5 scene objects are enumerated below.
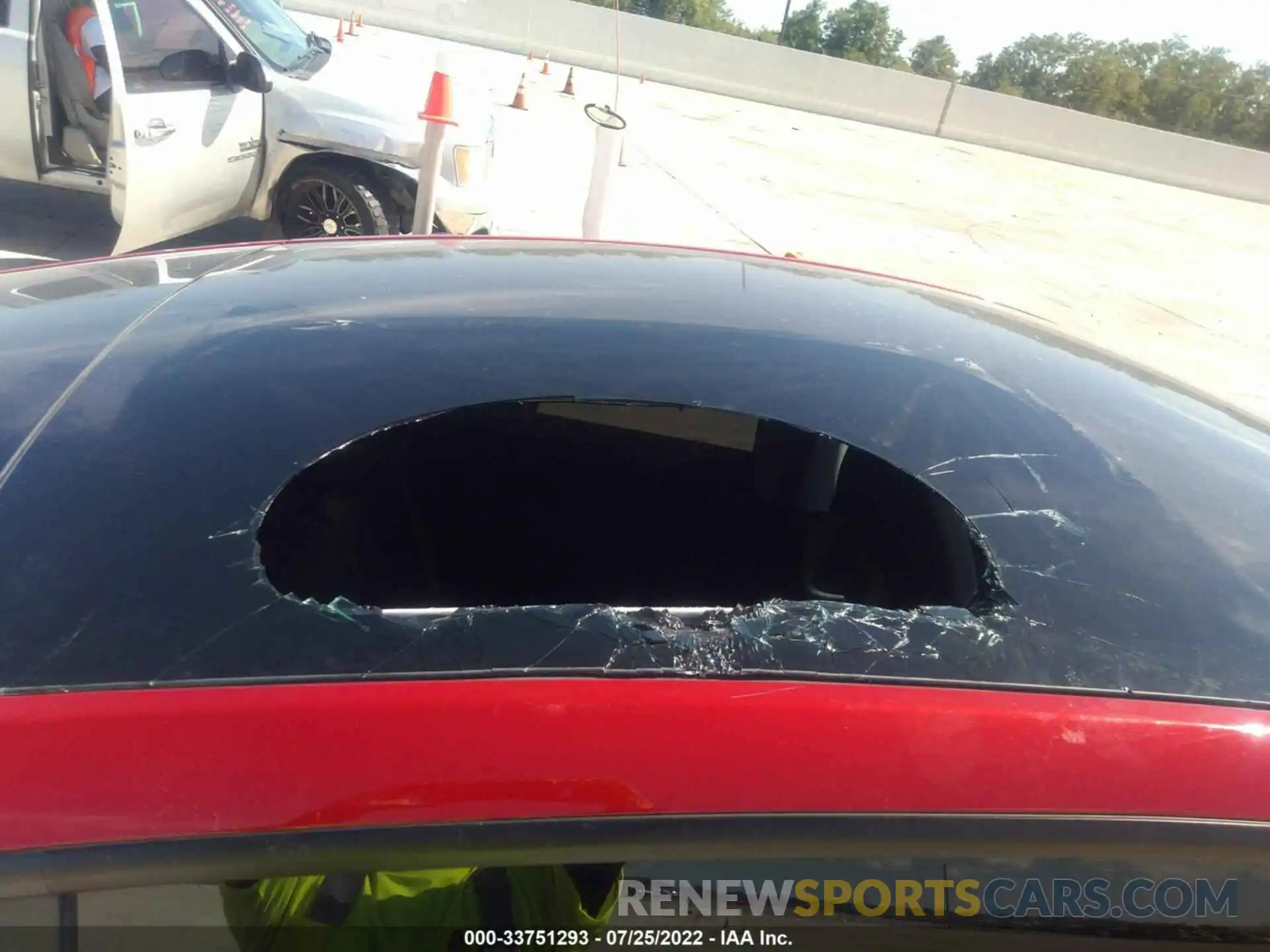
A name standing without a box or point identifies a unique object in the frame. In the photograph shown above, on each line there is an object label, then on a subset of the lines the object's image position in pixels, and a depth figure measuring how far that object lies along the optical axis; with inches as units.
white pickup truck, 226.7
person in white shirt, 239.6
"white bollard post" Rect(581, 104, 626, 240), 227.3
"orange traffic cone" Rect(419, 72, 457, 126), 212.8
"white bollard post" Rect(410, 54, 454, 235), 213.3
